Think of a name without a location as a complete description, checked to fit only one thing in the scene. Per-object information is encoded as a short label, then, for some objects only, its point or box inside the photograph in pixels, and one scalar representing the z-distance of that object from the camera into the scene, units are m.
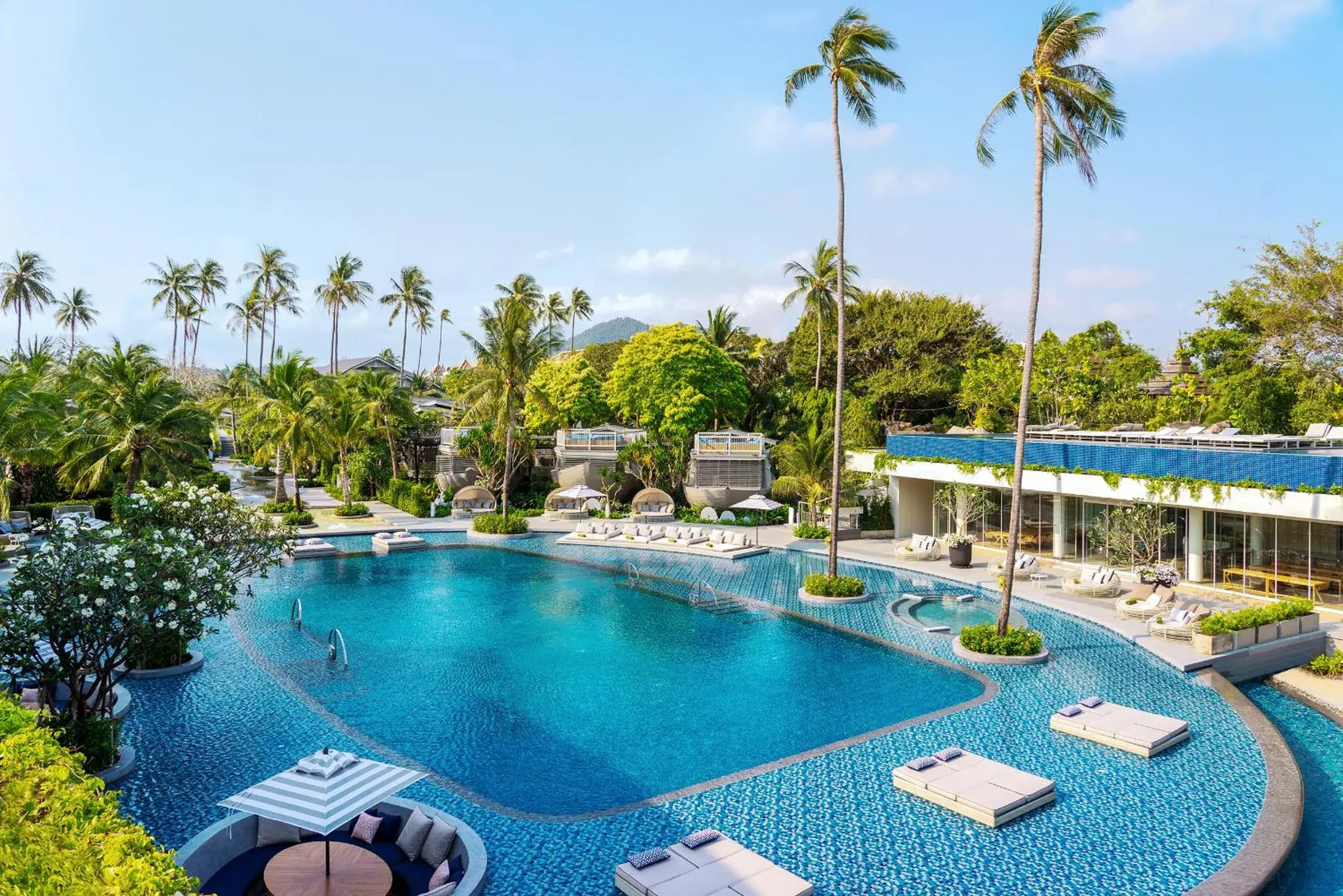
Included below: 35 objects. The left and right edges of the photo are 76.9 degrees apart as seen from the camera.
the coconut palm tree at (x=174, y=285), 75.12
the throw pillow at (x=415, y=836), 9.78
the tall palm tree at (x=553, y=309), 69.38
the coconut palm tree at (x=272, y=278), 70.88
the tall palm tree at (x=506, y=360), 34.72
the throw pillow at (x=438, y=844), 9.54
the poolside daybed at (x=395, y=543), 31.75
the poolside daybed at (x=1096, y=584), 22.88
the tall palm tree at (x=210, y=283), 79.56
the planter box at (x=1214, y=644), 16.72
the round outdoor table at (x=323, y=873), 8.73
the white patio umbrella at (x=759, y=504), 31.95
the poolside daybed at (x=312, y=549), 30.13
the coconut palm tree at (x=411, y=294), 71.50
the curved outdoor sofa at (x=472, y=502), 40.62
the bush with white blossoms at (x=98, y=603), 11.28
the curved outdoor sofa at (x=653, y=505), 39.19
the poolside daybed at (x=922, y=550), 28.58
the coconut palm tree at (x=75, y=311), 77.62
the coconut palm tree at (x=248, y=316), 78.06
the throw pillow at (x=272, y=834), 9.86
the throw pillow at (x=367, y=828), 9.97
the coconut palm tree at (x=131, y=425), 28.41
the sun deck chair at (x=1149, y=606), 20.17
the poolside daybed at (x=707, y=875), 8.73
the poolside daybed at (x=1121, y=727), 12.77
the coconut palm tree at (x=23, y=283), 67.94
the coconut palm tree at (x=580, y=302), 78.19
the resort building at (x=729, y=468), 39.59
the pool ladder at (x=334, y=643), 18.20
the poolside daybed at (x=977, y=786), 10.63
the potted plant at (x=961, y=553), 27.22
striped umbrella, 8.55
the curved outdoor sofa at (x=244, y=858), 9.05
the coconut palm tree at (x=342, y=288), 63.88
